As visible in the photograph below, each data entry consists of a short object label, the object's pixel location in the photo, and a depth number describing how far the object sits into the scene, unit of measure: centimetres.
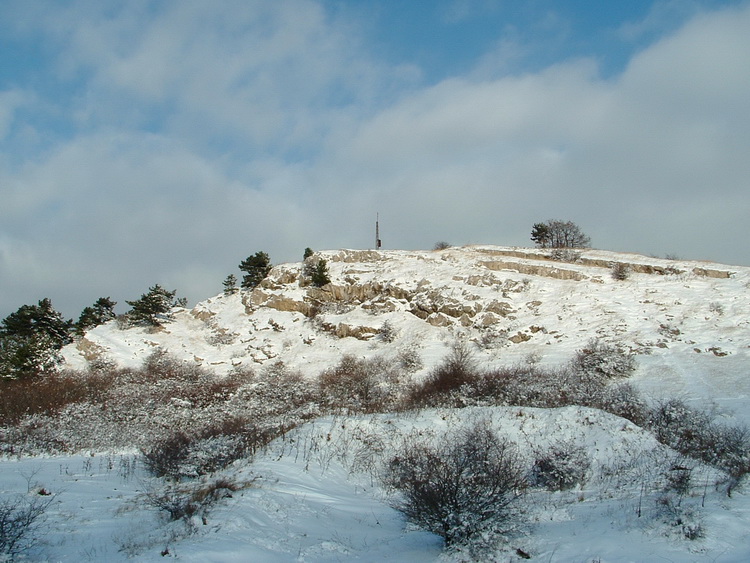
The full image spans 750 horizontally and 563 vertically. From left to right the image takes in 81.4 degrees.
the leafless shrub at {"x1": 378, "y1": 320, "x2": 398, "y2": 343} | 3212
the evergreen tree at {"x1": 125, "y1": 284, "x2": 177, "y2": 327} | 3919
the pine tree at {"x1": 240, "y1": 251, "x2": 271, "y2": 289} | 4541
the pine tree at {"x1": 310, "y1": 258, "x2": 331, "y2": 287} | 4003
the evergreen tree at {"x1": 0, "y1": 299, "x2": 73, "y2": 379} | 2838
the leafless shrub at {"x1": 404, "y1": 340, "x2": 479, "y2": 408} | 1880
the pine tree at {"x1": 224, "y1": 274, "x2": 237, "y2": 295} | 4644
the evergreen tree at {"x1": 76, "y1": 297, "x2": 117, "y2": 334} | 4300
